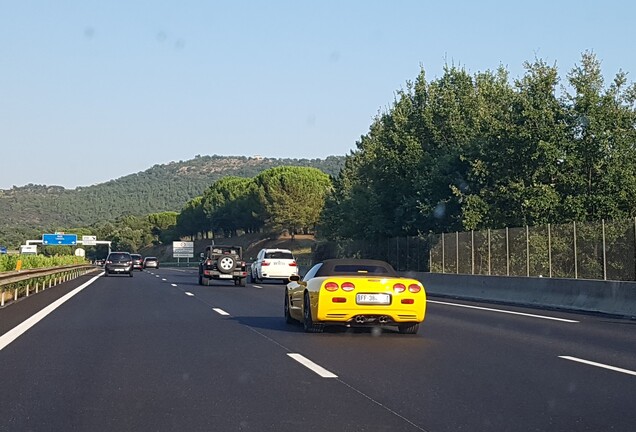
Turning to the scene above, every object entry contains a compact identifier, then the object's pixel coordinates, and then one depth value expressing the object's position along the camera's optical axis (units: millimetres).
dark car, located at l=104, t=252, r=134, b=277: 58188
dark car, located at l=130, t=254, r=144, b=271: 78544
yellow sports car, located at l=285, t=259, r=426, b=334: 15477
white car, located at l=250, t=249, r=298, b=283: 45156
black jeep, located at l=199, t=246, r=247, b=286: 40062
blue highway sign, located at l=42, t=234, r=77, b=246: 121938
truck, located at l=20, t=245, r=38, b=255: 106281
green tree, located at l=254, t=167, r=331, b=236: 124519
